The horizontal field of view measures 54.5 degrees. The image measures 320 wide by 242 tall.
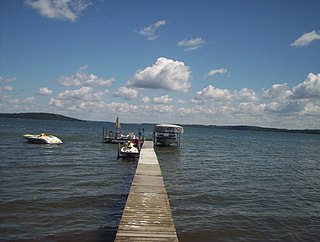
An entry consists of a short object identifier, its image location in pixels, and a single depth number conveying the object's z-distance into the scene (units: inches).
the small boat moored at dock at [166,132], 1691.7
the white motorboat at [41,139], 1663.4
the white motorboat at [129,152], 1101.7
